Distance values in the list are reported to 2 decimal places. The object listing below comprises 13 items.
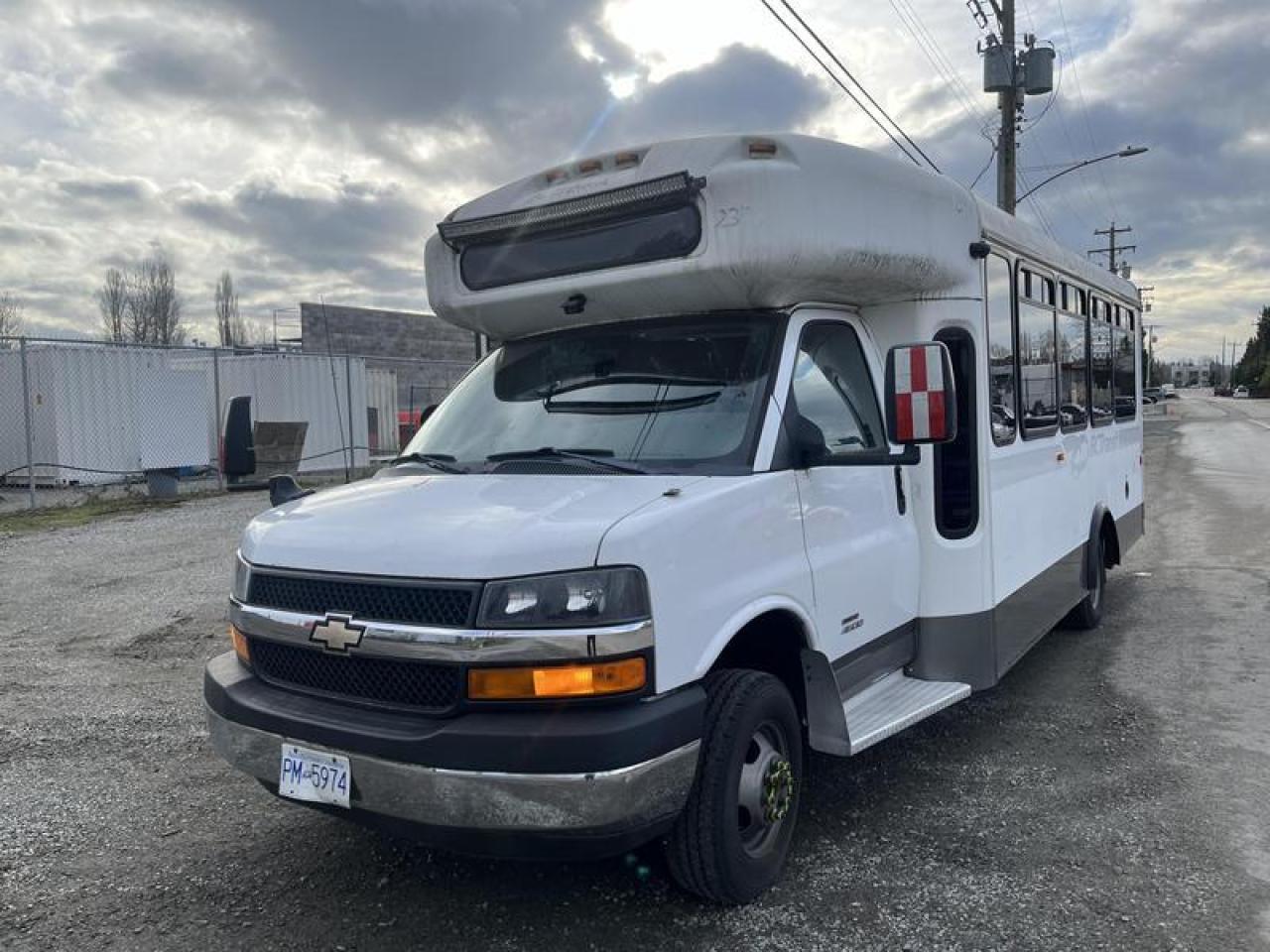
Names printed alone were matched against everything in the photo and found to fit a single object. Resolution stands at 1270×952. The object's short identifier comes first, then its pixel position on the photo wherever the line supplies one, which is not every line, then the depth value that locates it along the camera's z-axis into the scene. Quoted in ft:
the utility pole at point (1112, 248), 190.99
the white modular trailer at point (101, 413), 57.62
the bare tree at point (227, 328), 178.29
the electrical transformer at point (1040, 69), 68.80
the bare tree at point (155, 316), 158.51
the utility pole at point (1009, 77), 67.92
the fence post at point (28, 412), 46.16
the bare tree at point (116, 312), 158.30
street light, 75.51
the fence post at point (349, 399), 64.82
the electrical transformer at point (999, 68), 67.67
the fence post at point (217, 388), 55.87
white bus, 9.46
